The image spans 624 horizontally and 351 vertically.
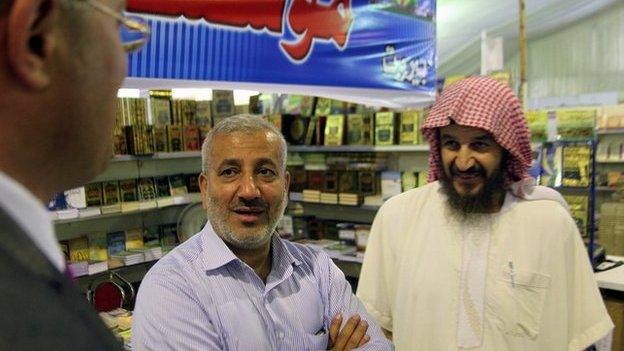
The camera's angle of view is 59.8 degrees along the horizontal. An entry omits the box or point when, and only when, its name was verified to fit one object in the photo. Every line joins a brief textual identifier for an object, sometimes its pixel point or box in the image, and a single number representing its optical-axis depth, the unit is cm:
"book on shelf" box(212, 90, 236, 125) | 483
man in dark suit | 43
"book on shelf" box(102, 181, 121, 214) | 412
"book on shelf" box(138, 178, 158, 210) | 435
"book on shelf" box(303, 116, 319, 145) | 545
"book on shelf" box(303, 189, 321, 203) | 531
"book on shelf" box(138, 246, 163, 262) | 440
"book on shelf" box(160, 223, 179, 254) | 461
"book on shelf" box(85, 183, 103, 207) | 404
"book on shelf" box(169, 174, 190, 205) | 457
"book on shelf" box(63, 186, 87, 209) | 386
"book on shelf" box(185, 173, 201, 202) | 468
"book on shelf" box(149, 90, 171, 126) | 441
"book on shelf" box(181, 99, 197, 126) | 462
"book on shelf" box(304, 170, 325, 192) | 535
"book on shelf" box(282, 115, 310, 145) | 552
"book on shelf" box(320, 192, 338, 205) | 520
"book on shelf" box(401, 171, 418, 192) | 482
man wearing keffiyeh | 188
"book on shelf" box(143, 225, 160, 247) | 456
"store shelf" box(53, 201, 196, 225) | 410
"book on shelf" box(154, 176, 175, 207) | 447
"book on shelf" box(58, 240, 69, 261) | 399
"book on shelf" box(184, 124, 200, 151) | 462
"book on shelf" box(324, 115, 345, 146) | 522
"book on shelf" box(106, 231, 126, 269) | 427
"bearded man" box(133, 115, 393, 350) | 140
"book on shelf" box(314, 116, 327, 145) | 538
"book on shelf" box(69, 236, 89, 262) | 404
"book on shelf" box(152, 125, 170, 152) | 438
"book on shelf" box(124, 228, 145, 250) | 441
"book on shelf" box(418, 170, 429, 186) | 469
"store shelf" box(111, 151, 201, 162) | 422
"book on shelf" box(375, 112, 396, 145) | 496
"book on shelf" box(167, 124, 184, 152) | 449
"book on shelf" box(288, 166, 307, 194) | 550
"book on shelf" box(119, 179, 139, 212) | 425
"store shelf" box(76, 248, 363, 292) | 430
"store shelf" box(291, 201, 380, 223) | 550
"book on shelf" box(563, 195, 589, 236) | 338
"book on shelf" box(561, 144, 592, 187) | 335
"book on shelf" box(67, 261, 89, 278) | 391
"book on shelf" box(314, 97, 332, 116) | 546
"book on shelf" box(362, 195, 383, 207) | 499
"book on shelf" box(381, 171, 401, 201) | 492
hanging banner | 200
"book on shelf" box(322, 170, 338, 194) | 523
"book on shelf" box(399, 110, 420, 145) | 482
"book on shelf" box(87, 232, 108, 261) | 416
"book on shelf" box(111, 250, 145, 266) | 420
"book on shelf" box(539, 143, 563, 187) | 340
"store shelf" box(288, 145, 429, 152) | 483
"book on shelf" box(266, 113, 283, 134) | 553
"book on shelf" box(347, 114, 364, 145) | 517
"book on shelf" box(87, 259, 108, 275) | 402
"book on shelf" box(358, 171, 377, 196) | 505
